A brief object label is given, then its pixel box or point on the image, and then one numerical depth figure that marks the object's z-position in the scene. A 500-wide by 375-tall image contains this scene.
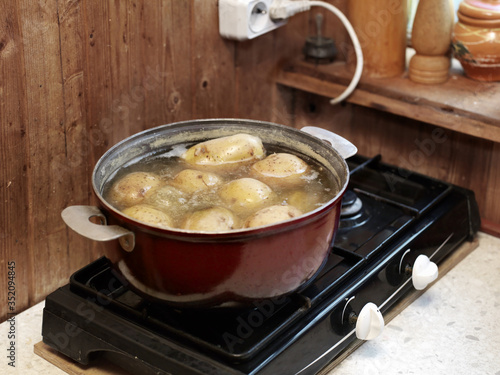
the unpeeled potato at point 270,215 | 1.01
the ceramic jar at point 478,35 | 1.40
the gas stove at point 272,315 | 1.03
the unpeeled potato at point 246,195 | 1.08
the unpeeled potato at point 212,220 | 1.00
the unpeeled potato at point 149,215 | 1.01
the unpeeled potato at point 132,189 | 1.08
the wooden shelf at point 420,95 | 1.39
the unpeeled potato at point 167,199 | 1.08
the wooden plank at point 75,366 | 1.14
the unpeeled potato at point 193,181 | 1.12
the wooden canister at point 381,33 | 1.50
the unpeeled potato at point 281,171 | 1.15
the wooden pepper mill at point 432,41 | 1.48
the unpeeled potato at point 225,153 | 1.20
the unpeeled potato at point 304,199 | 1.08
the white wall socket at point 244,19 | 1.42
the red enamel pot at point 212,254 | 0.94
